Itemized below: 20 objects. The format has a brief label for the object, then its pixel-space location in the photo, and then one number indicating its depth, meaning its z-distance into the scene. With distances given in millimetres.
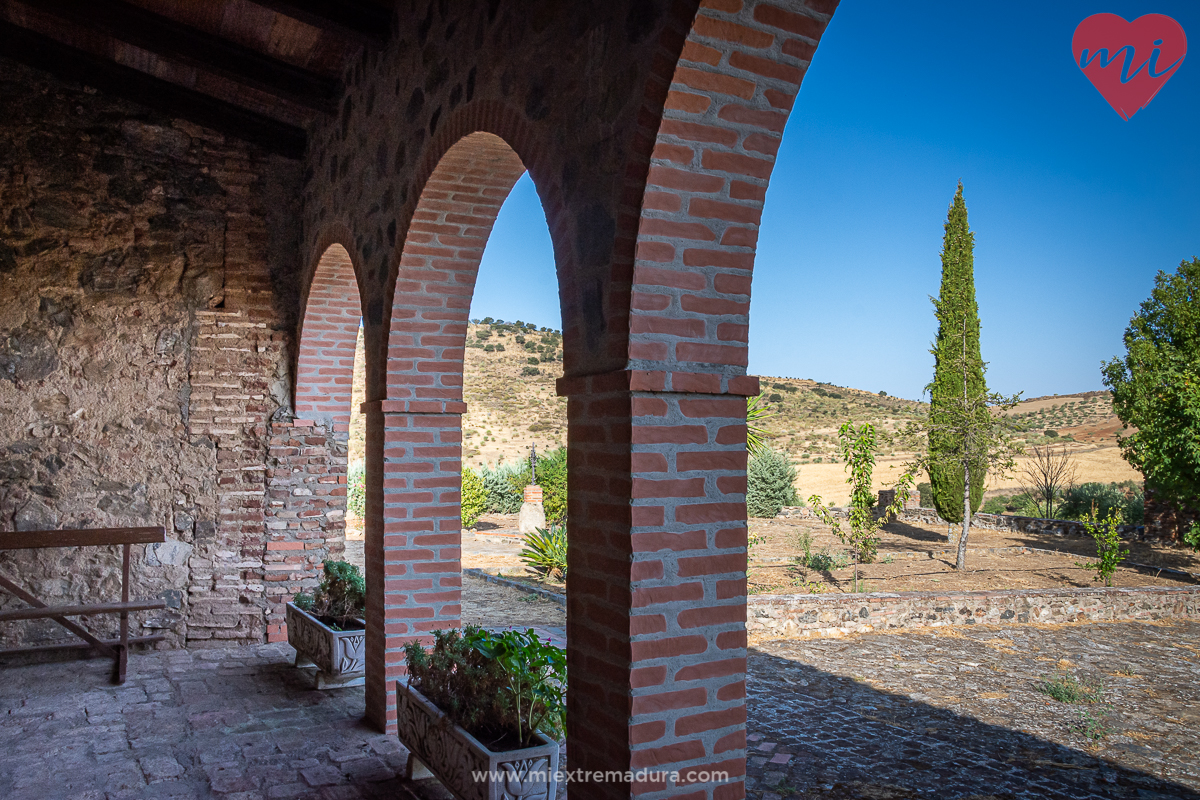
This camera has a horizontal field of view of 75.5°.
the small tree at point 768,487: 17891
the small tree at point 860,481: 9250
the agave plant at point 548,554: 9992
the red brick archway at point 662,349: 1943
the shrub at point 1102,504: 16625
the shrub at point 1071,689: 5344
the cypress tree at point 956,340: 14344
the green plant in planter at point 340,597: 4961
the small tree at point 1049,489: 16906
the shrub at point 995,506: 20891
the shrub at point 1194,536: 10242
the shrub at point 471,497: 15250
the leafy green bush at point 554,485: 13680
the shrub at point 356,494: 16328
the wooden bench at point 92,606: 5043
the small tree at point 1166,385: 10320
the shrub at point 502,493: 18594
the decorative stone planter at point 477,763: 2586
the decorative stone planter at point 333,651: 4656
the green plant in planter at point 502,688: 2760
